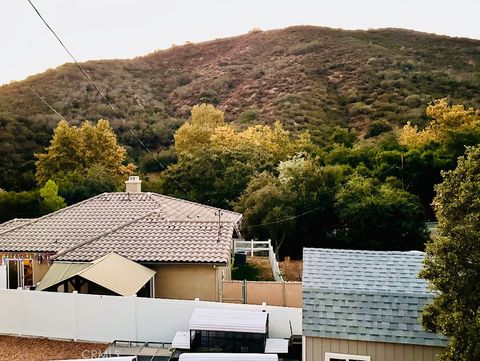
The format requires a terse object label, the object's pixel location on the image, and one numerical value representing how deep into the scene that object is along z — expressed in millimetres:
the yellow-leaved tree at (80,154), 47719
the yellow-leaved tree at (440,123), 48125
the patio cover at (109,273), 14492
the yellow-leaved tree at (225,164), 38438
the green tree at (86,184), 39375
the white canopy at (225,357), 9273
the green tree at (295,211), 30375
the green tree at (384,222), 28375
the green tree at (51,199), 32938
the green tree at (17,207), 34250
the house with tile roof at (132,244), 16406
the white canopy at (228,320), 12023
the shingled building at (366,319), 9641
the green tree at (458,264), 7664
